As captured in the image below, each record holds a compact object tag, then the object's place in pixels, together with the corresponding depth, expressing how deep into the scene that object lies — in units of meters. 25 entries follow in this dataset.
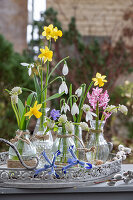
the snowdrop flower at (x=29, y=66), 1.39
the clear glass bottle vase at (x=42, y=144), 1.40
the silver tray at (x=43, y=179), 1.23
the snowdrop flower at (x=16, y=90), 1.36
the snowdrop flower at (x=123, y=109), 1.43
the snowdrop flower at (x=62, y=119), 1.34
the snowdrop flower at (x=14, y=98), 1.34
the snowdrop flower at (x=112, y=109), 1.46
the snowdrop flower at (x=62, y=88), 1.38
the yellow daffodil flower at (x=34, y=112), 1.30
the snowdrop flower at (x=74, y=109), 1.37
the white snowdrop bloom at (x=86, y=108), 1.40
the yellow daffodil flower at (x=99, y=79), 1.43
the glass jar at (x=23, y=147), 1.33
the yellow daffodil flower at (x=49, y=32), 1.42
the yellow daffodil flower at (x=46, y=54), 1.39
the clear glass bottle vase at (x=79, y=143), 1.41
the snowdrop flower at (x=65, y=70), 1.39
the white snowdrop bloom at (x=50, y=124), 1.37
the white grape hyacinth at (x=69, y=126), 1.34
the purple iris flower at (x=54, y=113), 1.39
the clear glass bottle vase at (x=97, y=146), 1.45
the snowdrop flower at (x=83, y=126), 1.41
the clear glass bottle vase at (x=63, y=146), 1.36
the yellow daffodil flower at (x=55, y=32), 1.42
